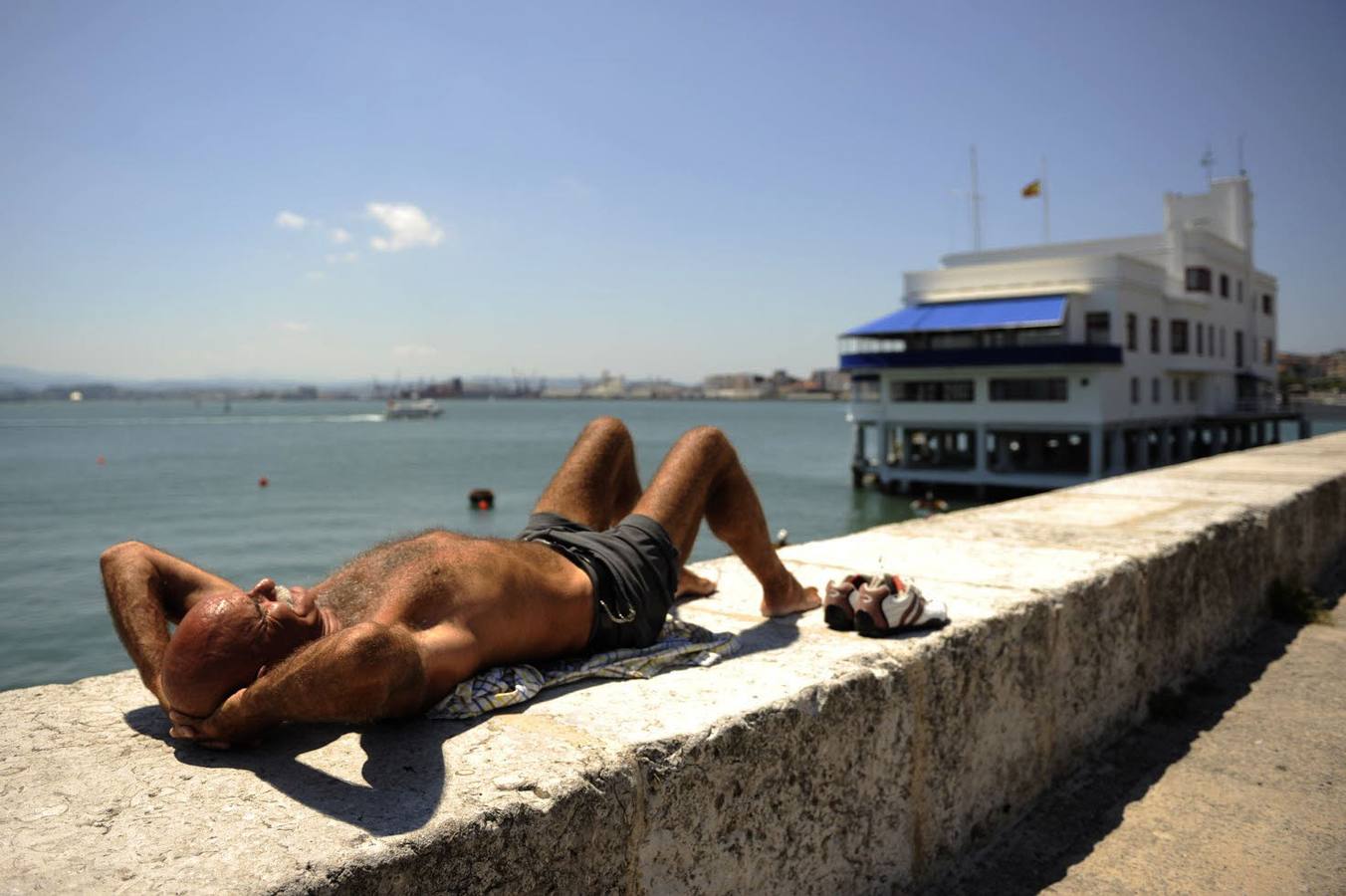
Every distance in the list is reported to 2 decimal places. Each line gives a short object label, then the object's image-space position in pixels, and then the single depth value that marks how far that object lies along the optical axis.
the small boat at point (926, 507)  33.81
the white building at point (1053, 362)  35.75
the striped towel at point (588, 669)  2.31
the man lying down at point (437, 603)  1.99
